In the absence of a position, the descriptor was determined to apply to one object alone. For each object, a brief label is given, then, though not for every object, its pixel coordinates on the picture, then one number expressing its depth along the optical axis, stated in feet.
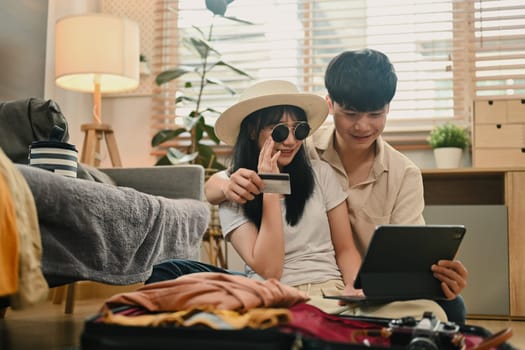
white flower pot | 10.99
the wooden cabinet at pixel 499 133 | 10.47
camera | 3.27
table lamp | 10.57
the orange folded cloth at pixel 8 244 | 3.63
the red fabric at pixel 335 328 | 3.13
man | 5.69
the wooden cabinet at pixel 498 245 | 9.89
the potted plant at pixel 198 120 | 11.56
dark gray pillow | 7.23
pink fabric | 3.36
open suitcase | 2.85
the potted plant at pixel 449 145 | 11.00
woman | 5.21
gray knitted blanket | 4.90
